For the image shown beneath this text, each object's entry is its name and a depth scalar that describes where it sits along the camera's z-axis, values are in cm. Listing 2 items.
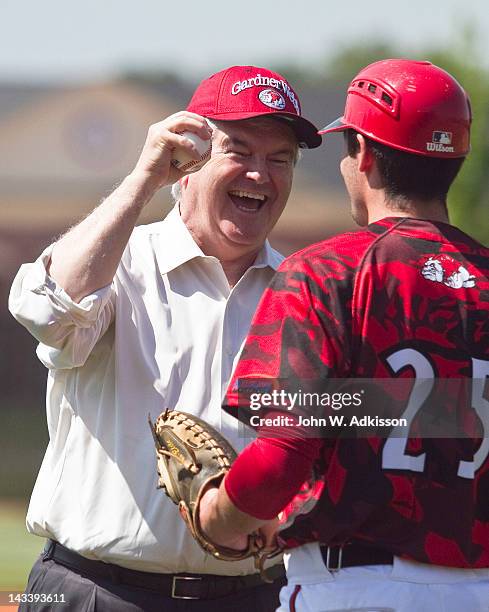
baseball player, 1724
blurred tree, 7484
